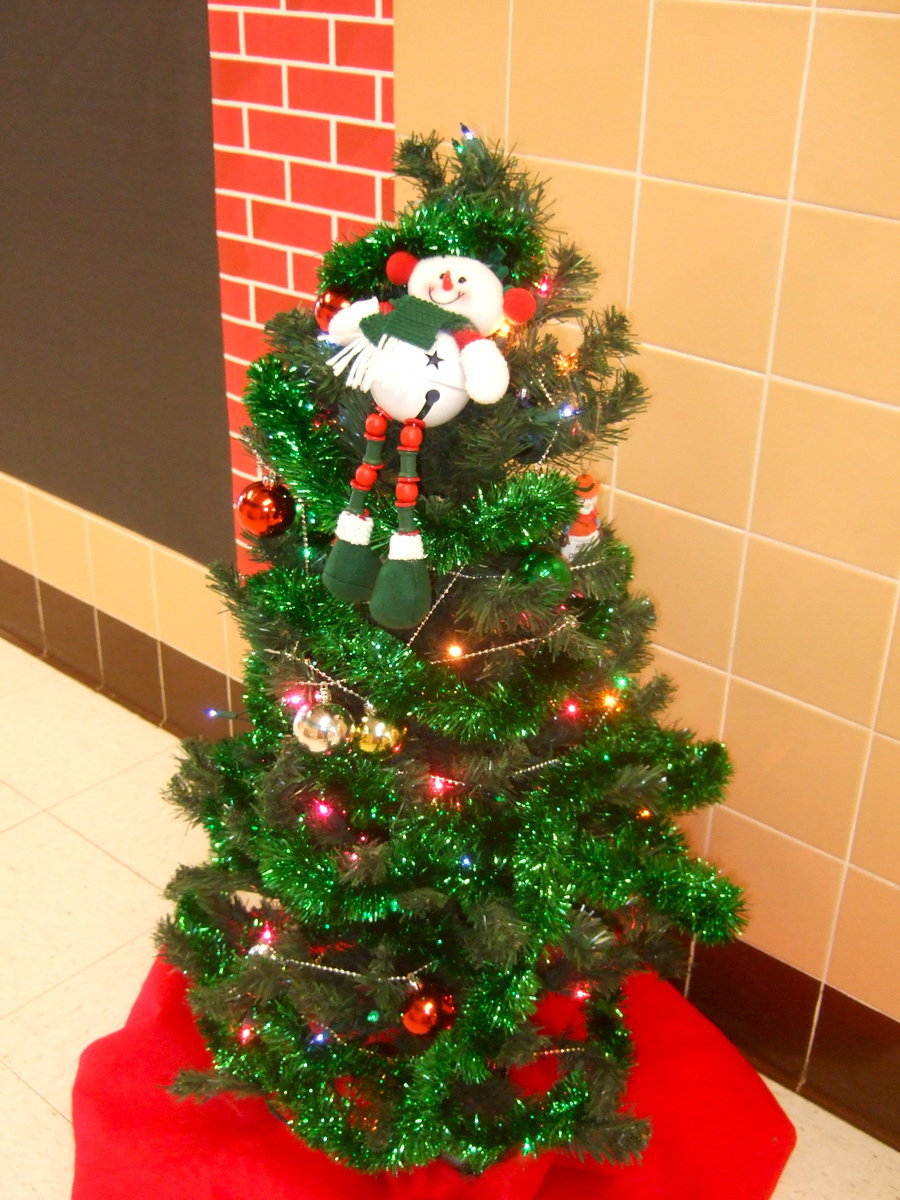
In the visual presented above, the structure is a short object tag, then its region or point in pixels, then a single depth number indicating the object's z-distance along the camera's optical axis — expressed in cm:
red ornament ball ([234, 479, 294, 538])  129
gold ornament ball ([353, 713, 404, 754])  124
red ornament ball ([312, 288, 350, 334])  120
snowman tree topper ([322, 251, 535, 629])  112
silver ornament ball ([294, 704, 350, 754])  124
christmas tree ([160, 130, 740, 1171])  117
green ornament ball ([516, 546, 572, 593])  116
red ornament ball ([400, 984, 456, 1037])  133
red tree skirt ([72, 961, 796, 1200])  145
